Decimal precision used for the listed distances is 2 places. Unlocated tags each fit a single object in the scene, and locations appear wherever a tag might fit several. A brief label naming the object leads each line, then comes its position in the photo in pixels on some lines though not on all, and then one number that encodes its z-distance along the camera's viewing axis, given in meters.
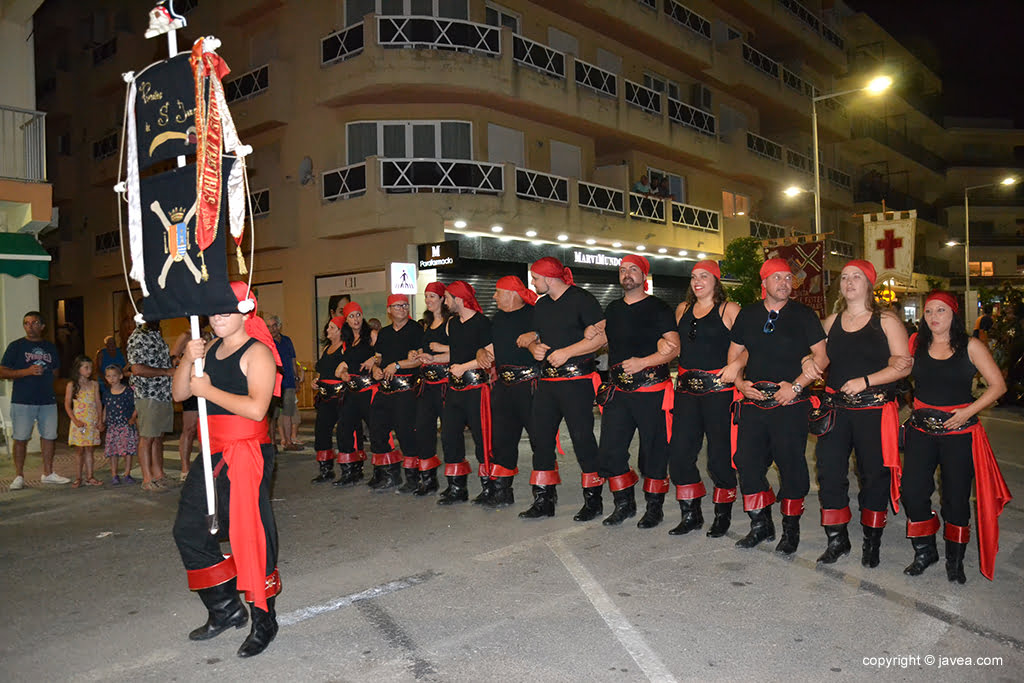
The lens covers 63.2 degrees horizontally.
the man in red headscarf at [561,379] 7.03
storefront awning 12.52
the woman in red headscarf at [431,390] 8.22
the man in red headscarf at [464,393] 7.83
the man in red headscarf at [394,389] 8.54
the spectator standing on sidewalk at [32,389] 9.41
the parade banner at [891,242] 13.02
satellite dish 21.45
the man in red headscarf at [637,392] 6.70
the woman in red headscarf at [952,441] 5.21
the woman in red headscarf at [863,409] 5.45
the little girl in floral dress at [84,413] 9.38
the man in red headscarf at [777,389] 5.81
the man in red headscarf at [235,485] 4.25
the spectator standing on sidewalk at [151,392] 8.87
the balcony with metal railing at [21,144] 13.69
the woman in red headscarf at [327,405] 9.27
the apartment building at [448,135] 20.09
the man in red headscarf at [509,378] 7.41
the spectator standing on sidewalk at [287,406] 11.77
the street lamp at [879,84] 17.62
